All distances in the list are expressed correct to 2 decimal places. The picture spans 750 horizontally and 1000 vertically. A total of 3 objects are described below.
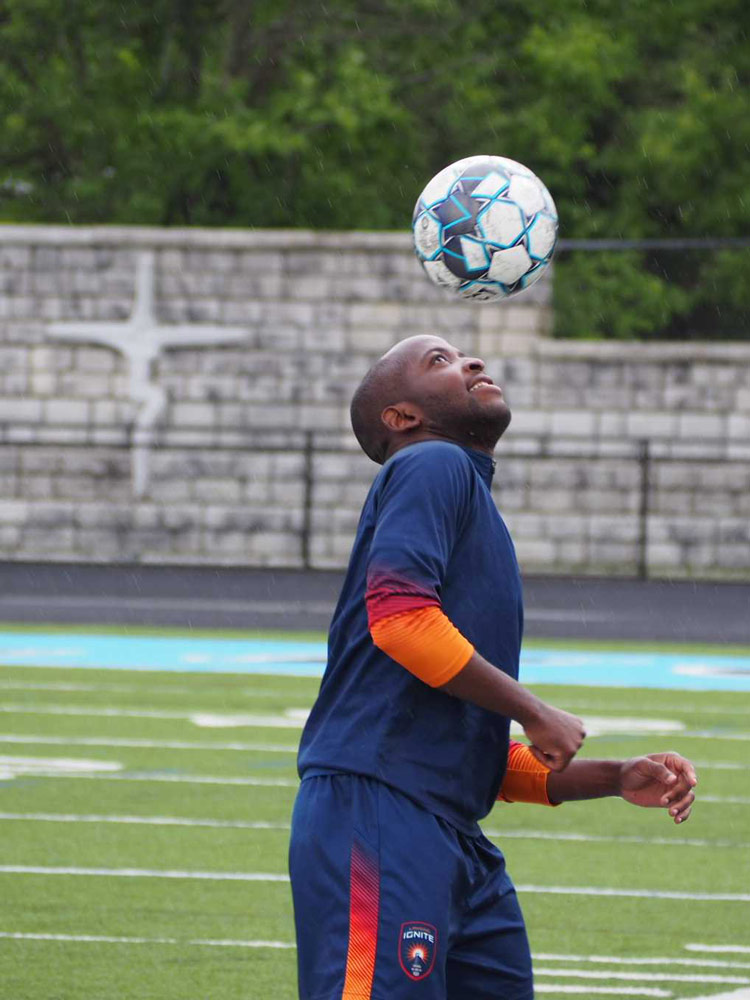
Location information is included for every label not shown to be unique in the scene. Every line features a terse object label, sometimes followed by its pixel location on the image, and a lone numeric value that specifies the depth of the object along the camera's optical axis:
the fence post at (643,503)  46.75
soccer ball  10.78
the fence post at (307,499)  47.34
